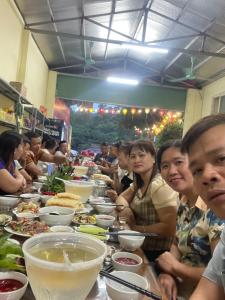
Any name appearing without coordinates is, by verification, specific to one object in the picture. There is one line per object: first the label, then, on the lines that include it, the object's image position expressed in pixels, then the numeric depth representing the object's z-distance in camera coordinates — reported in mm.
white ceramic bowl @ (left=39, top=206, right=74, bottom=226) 1380
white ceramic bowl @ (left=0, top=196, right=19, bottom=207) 1721
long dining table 845
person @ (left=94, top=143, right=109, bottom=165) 7600
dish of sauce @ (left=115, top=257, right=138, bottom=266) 1054
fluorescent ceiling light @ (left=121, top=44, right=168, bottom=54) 5574
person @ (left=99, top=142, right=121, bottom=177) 5386
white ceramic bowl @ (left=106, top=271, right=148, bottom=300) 804
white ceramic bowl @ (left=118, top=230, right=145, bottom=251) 1233
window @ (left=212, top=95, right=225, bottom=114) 7926
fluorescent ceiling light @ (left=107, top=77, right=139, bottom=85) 7838
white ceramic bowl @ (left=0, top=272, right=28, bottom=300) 732
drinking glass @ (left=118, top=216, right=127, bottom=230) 1593
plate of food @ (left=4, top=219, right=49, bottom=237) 1227
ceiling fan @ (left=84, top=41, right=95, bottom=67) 7202
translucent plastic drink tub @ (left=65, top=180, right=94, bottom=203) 1954
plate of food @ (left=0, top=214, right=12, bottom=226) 1331
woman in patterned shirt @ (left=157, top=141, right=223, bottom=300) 1266
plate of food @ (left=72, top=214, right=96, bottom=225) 1523
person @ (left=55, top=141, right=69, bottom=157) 7263
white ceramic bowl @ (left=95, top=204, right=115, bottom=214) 1827
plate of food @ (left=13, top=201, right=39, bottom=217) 1539
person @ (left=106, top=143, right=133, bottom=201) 3686
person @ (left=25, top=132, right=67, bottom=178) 4008
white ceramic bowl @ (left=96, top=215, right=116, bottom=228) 1505
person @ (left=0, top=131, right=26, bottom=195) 2884
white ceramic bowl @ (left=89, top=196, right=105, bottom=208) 1862
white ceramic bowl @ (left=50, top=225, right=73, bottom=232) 1231
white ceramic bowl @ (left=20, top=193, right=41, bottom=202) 1899
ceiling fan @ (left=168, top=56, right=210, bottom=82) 6968
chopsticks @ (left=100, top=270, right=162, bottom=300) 815
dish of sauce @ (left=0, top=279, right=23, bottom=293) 776
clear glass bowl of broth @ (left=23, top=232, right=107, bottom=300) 606
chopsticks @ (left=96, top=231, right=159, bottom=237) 1287
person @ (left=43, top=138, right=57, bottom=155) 6394
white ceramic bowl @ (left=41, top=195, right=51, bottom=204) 1933
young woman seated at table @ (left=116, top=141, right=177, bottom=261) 1965
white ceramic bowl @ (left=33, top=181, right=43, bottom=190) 2614
